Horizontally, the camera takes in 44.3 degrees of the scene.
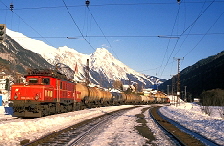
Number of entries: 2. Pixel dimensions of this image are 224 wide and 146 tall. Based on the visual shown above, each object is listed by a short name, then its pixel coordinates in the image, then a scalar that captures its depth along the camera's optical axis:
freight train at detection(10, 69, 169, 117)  22.66
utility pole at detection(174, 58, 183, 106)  62.81
